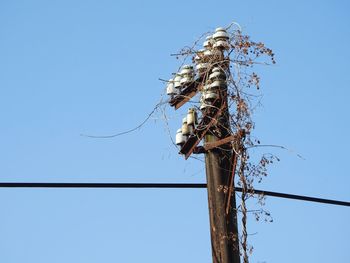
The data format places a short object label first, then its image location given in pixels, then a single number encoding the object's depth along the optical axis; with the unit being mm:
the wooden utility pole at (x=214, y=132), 11367
